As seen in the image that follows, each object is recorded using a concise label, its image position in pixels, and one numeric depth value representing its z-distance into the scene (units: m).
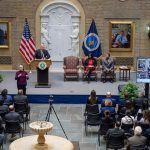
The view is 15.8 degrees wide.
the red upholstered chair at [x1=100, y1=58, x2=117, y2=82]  25.24
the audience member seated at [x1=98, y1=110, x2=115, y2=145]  16.77
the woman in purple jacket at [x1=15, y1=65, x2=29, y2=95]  21.78
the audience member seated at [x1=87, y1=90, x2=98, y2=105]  19.28
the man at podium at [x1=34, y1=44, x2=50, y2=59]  23.57
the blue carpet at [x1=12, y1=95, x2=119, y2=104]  22.47
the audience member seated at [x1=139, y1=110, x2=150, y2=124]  16.31
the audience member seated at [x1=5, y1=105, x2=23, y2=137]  16.99
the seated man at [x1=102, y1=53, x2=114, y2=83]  25.09
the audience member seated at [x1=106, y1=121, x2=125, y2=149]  15.72
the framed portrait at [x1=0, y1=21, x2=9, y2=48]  27.58
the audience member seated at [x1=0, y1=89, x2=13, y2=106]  19.08
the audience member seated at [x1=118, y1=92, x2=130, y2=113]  18.84
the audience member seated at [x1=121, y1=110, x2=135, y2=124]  16.79
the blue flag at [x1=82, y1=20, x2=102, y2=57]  26.88
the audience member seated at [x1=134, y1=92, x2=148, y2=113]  19.04
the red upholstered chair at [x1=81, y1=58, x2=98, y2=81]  25.38
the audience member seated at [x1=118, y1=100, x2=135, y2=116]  17.67
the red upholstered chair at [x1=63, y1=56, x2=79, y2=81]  25.31
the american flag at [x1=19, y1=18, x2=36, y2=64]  27.05
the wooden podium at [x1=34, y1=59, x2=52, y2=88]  22.95
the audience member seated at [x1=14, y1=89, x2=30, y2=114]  19.33
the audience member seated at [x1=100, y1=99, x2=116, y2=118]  18.03
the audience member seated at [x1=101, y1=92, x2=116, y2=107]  18.94
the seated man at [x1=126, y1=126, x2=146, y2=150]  14.74
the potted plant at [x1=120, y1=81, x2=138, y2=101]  19.67
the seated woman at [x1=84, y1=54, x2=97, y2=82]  25.05
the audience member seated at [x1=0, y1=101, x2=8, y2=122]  18.00
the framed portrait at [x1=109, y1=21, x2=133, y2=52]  27.42
